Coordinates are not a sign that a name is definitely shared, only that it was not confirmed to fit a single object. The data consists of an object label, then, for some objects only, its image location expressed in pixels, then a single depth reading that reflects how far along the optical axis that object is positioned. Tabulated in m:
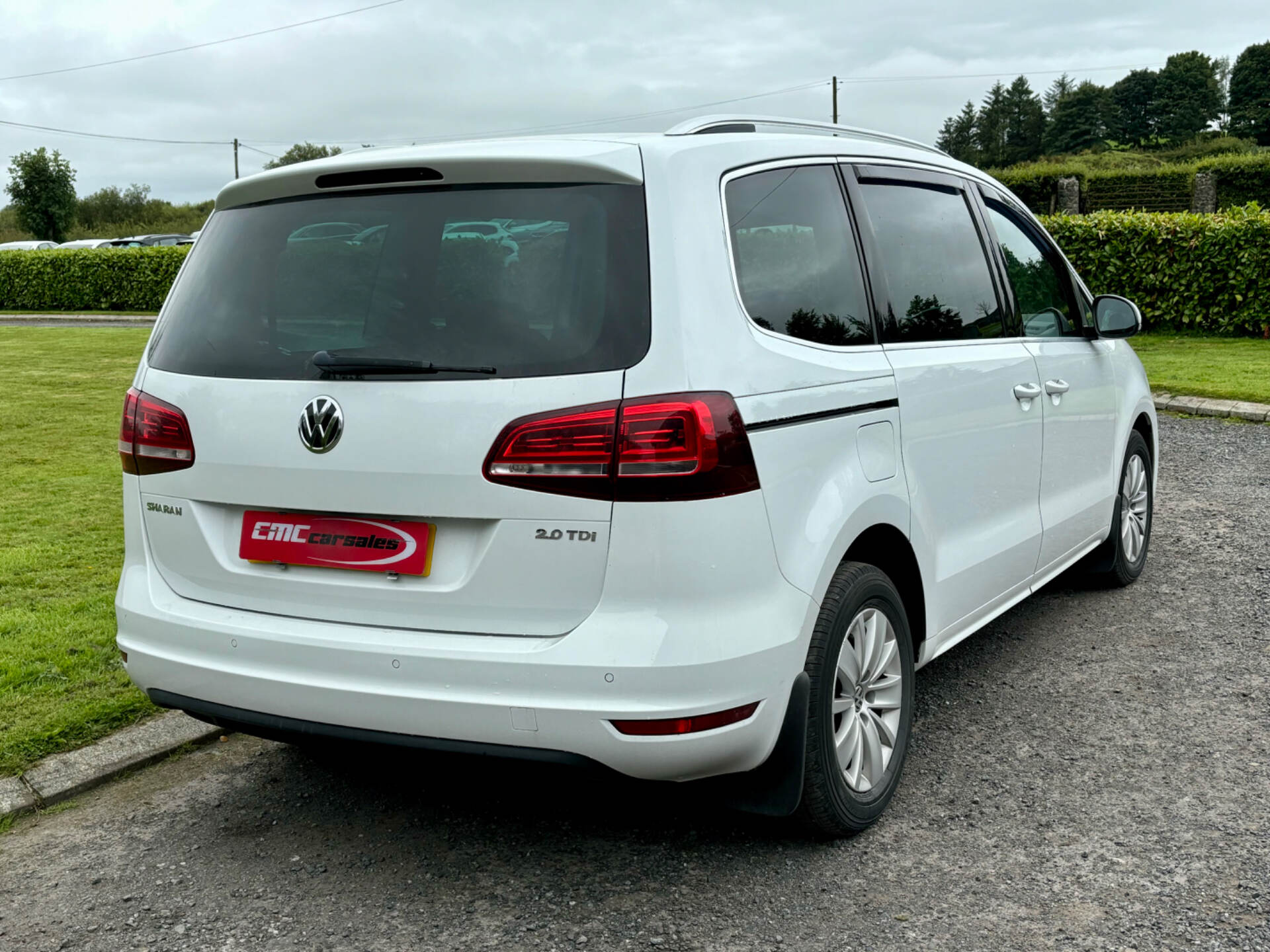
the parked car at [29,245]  49.07
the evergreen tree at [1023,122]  121.94
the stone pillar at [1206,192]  34.03
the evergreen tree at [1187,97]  117.19
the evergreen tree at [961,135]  121.38
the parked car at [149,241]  51.03
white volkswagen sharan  2.70
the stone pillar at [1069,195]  37.44
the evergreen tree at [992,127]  123.31
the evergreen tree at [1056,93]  126.19
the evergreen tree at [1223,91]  115.62
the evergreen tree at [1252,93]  109.31
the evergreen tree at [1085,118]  113.25
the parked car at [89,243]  50.80
